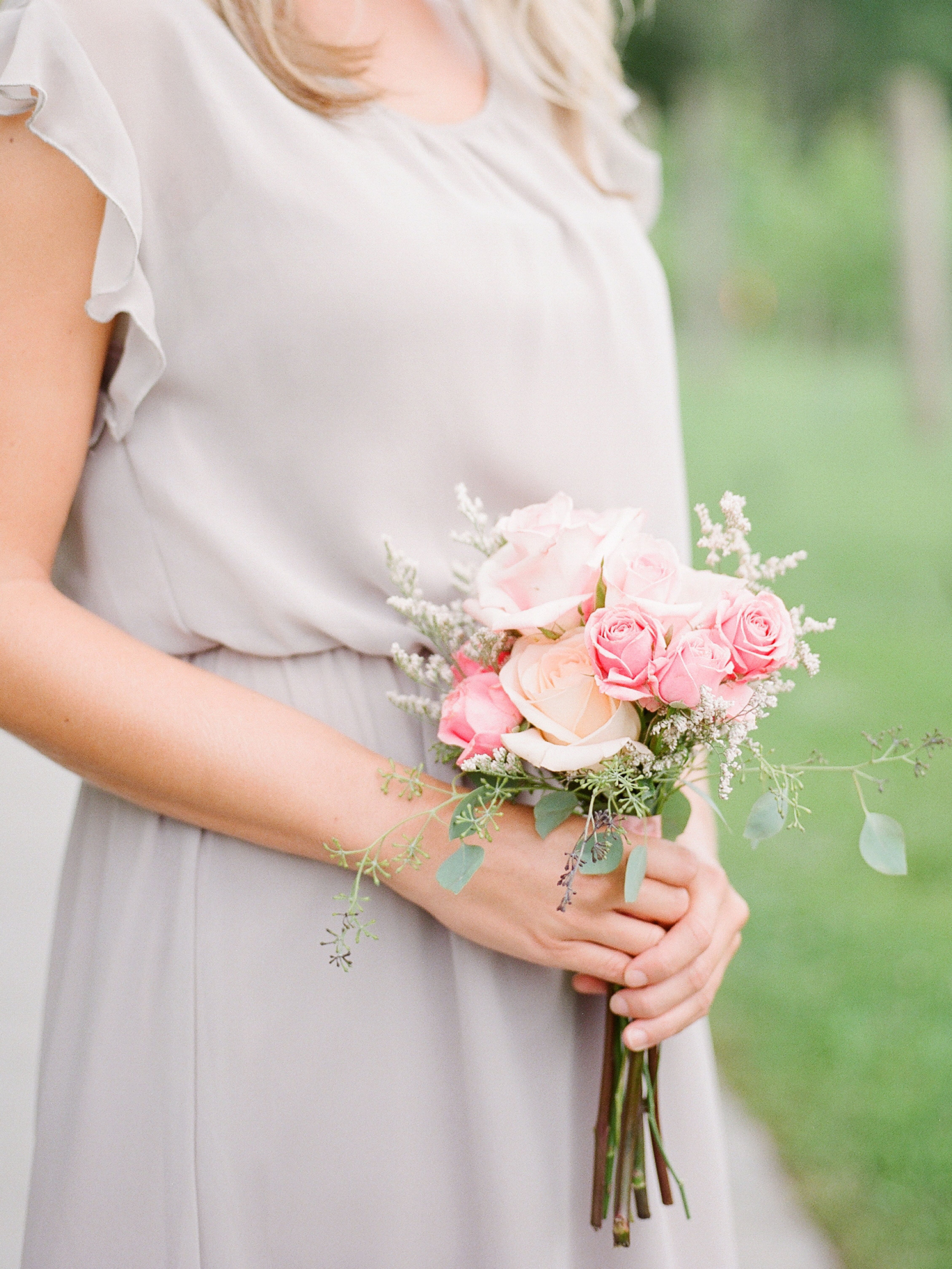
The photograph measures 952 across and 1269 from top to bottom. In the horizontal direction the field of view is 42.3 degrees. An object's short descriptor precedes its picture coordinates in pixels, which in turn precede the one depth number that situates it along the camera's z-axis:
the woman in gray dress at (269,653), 1.15
